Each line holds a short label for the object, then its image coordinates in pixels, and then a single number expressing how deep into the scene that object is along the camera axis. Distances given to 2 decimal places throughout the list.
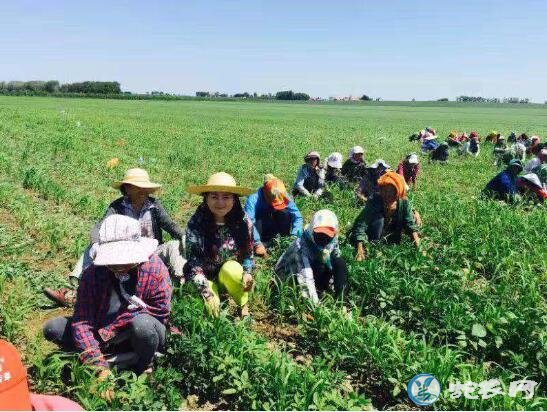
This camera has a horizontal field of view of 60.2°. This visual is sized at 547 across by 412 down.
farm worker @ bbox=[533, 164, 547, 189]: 10.04
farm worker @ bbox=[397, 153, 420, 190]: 10.62
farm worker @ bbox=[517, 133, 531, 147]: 17.84
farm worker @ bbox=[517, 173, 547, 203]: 9.29
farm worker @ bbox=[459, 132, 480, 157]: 17.66
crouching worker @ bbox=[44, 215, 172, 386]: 3.45
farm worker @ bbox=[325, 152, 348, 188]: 10.43
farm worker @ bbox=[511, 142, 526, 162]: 15.12
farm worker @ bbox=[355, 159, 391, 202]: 8.79
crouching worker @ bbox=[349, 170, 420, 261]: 6.16
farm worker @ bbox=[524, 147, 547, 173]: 10.38
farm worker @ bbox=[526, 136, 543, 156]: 13.71
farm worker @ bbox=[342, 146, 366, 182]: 10.68
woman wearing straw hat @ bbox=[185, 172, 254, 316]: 4.61
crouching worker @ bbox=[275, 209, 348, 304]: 4.79
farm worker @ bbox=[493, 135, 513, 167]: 14.82
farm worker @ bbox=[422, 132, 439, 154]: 18.08
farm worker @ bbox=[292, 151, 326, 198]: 9.05
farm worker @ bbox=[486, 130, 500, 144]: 20.95
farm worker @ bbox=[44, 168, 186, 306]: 4.90
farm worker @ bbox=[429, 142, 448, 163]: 15.92
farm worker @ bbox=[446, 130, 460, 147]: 18.98
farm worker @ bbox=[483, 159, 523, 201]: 9.34
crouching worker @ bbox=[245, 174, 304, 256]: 6.64
